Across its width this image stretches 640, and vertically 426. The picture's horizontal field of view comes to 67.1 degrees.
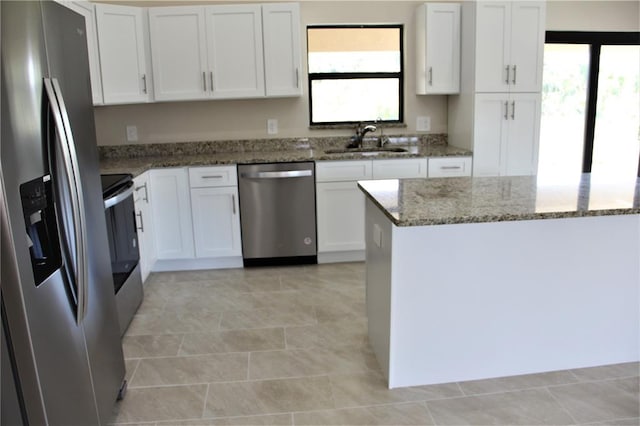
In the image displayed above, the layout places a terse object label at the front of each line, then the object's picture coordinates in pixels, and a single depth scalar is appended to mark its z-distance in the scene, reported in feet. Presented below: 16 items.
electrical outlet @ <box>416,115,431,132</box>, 14.53
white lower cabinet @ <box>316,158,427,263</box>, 12.49
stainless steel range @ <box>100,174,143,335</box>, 8.66
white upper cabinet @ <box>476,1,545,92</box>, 12.40
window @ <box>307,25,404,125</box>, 14.03
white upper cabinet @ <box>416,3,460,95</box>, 13.03
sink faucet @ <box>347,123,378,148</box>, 13.98
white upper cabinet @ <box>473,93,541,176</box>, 12.87
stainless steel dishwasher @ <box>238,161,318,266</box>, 12.20
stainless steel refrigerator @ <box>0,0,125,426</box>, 4.19
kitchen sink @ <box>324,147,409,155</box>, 13.67
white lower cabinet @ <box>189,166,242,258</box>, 12.19
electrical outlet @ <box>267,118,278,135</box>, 14.11
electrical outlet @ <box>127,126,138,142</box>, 13.76
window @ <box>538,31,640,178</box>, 14.74
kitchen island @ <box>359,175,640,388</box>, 6.72
